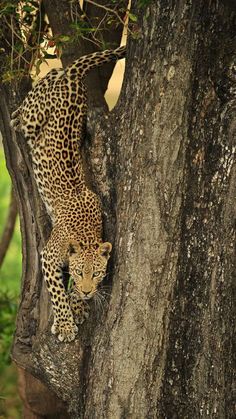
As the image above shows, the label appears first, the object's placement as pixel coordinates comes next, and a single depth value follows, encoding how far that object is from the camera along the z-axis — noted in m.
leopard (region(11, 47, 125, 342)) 13.66
